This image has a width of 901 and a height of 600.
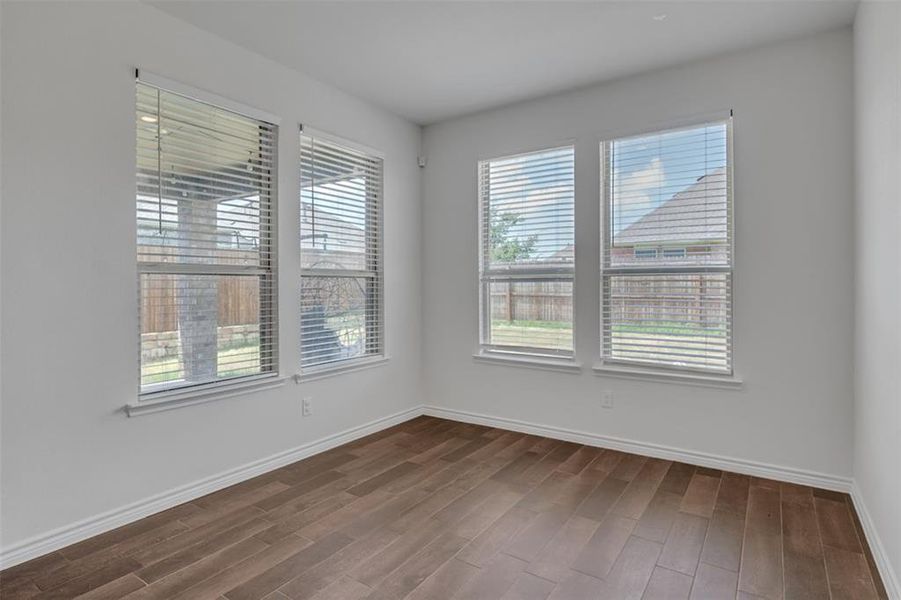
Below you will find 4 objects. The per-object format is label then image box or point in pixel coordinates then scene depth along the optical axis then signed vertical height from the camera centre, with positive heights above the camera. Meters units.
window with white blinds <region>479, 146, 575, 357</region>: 3.97 +0.34
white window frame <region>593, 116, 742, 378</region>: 3.27 -0.13
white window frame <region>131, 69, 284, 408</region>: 2.69 -0.47
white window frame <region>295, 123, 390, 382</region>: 3.59 +0.09
